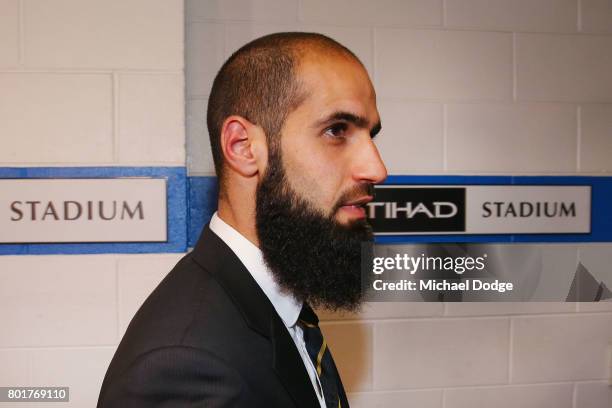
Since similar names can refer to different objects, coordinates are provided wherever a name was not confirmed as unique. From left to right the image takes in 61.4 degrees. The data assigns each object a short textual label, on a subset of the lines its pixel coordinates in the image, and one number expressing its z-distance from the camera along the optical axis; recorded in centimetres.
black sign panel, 160
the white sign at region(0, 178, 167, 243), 138
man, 80
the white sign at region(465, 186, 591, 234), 165
